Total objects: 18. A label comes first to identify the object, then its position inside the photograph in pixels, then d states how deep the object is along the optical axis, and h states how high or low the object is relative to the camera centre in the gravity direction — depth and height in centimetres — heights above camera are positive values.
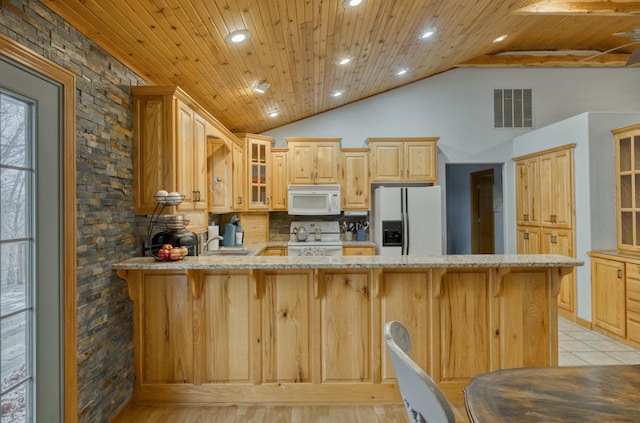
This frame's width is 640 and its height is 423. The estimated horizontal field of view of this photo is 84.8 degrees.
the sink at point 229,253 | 388 -42
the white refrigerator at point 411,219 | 466 -9
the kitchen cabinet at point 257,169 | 484 +64
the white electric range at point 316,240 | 482 -38
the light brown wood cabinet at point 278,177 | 504 +54
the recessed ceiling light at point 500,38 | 465 +234
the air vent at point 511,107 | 554 +166
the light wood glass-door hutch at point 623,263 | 354 -56
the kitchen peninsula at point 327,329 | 243 -80
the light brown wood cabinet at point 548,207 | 435 +5
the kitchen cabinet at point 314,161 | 500 +76
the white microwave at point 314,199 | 487 +21
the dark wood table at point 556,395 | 102 -60
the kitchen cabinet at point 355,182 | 503 +45
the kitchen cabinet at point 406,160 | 498 +75
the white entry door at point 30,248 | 153 -14
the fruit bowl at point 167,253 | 237 -25
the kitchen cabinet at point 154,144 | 250 +52
